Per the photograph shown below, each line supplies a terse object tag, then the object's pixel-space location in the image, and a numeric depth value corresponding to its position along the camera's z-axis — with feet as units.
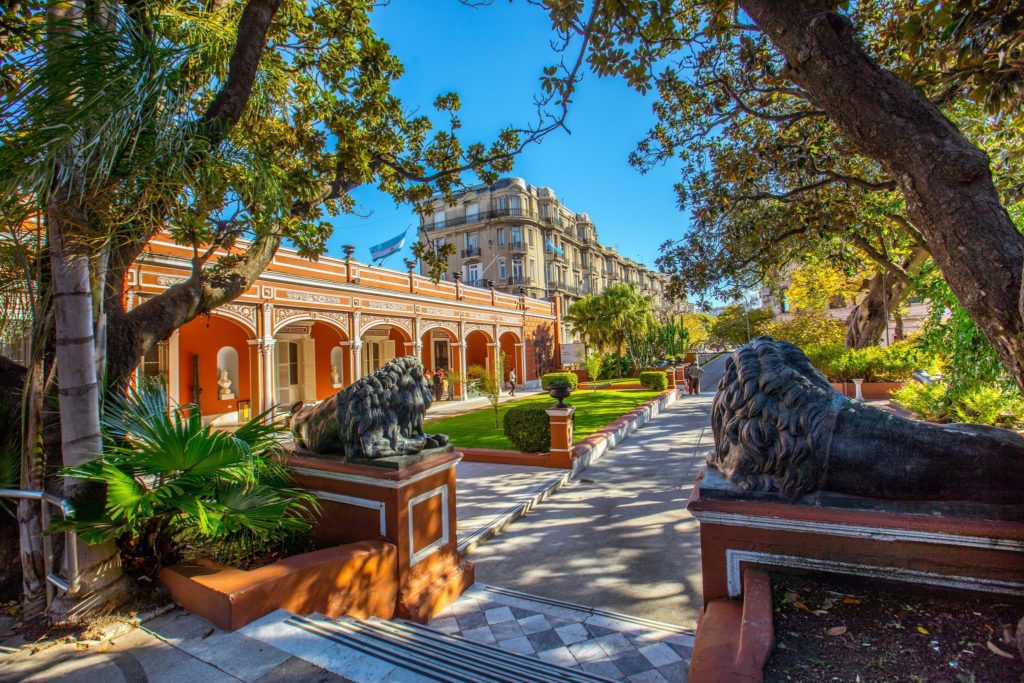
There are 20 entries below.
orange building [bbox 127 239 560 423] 40.93
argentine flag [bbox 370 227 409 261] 73.70
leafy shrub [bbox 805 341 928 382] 44.78
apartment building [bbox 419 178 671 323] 114.93
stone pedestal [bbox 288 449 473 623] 11.30
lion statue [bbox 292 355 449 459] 11.94
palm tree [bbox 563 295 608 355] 86.33
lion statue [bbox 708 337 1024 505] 7.27
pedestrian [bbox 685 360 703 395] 65.16
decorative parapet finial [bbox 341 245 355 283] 52.39
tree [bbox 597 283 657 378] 84.38
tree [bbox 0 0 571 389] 7.29
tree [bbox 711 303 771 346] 140.87
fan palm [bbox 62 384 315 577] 7.90
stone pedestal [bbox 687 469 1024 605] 6.75
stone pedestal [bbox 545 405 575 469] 24.31
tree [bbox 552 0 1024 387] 7.23
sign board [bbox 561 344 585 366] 98.70
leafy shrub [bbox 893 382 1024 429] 21.68
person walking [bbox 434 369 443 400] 65.17
